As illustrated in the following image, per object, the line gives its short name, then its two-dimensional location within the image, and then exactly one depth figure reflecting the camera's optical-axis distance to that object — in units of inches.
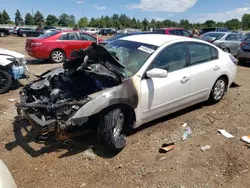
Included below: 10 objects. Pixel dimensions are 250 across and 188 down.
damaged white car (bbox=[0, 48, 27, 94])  191.5
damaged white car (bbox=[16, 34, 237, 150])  99.4
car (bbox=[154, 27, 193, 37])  407.8
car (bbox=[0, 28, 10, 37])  943.8
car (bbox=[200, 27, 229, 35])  642.9
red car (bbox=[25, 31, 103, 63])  322.9
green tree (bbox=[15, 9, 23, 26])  2838.9
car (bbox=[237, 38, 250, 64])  340.1
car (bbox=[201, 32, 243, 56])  386.6
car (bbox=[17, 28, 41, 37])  1031.2
